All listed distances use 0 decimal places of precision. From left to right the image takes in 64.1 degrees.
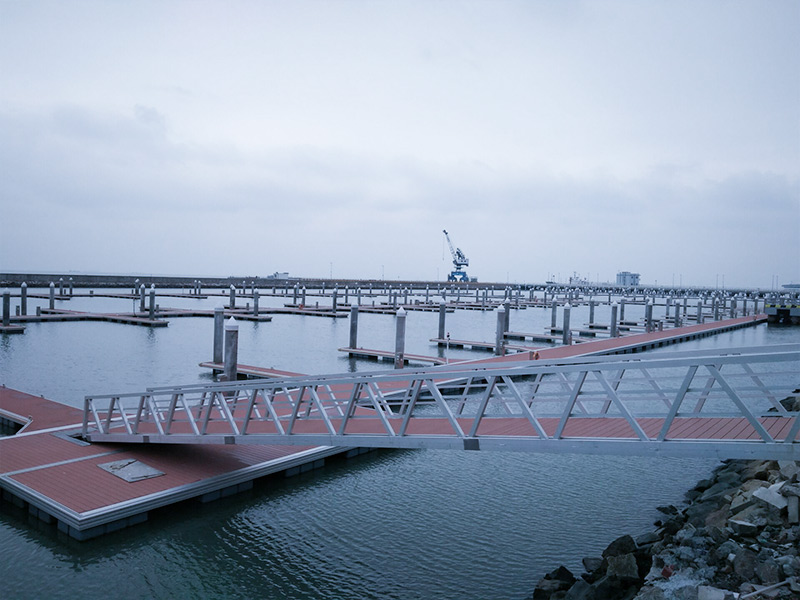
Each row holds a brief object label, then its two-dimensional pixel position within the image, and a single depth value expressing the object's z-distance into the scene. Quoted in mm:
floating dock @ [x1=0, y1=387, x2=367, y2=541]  9125
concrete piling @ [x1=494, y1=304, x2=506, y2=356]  27319
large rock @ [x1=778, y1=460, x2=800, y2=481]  8818
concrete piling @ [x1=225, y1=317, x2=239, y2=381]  18250
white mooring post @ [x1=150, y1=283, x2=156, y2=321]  38938
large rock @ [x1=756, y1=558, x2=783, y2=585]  6477
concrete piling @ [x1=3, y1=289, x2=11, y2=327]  32750
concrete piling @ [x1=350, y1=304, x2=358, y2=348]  28359
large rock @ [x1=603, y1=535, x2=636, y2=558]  8234
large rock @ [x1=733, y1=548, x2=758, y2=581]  6797
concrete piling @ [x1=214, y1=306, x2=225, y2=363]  23094
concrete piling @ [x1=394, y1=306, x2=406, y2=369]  23203
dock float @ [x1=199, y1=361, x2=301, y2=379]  20703
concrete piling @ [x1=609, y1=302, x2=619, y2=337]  36781
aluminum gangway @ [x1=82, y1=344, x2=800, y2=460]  6570
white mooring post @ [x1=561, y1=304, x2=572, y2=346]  31712
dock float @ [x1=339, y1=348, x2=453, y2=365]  24959
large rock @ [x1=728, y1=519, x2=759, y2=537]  7832
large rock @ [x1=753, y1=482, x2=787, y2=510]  8102
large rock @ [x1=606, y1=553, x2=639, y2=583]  7492
